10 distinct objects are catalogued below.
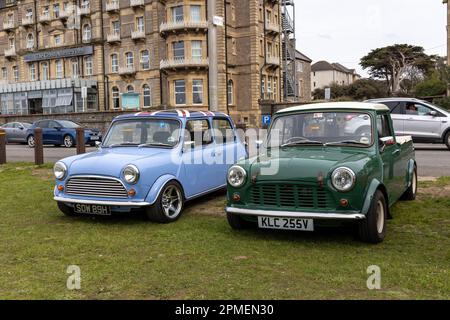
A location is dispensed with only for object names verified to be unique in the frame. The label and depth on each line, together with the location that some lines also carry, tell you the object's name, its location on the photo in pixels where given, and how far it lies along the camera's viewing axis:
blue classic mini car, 6.91
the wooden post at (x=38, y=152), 15.06
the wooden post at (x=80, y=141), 15.04
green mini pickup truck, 5.57
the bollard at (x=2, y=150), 15.71
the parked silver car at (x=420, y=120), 17.45
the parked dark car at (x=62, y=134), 24.73
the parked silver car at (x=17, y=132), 27.44
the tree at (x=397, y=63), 67.75
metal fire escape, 58.25
